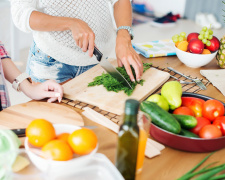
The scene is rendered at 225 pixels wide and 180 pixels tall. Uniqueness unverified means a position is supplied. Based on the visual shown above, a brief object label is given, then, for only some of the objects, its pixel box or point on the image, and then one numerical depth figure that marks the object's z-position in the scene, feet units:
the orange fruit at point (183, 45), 5.42
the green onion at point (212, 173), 2.66
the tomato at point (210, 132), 3.24
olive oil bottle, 2.23
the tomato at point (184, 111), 3.61
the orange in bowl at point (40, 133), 2.60
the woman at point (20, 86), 4.22
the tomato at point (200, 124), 3.42
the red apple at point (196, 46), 5.20
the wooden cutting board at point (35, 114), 3.59
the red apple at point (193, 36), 5.48
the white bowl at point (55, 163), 2.31
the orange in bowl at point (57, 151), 2.41
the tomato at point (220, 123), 3.43
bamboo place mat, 3.99
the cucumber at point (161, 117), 3.22
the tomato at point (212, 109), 3.62
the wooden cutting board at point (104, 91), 4.18
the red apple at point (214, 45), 5.36
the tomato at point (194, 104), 3.78
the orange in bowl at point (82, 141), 2.49
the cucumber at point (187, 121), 3.33
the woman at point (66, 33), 4.73
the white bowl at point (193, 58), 5.32
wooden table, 3.00
